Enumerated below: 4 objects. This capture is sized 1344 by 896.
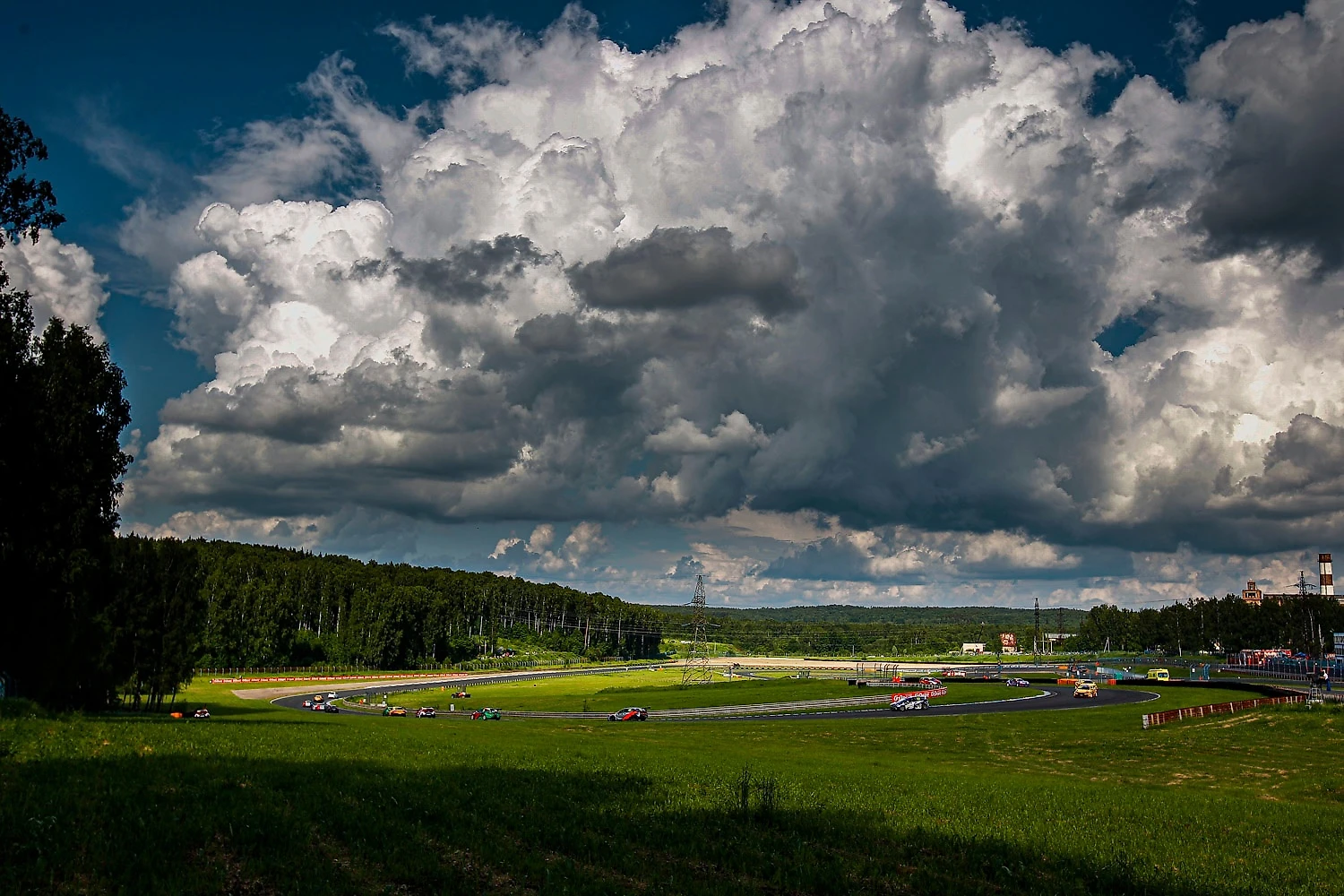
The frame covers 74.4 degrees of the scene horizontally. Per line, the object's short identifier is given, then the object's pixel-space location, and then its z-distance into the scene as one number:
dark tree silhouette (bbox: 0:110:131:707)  45.15
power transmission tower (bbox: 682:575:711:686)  172.00
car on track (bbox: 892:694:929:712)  113.44
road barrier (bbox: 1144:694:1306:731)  87.88
